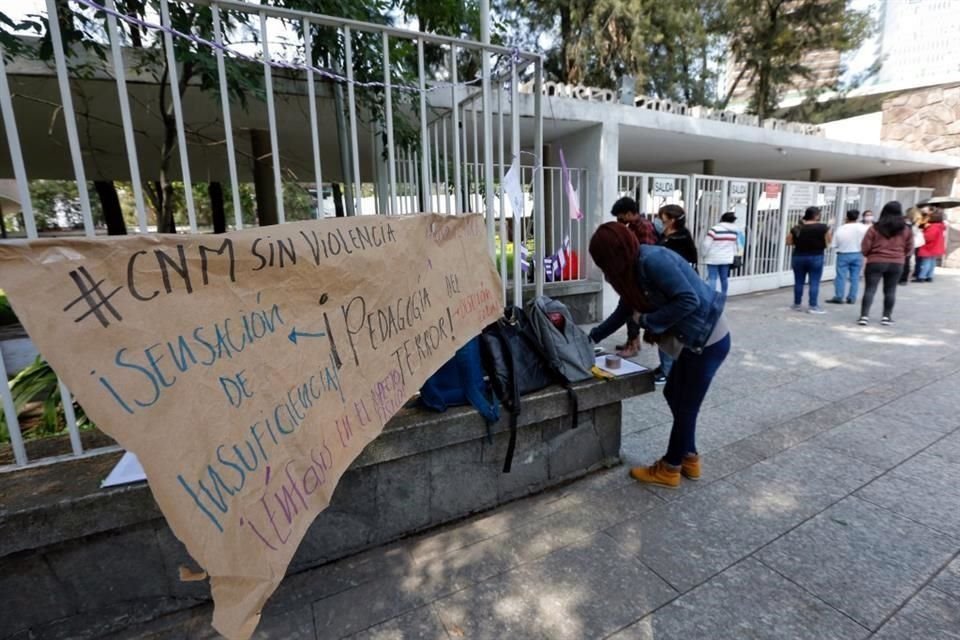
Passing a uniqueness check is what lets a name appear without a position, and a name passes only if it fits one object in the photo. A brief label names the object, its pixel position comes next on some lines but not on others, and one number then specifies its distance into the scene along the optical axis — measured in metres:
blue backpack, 2.30
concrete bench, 1.68
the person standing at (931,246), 9.89
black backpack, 2.40
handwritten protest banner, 1.04
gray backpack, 2.59
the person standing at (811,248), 6.88
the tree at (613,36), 13.12
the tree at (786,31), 15.53
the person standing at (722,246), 6.57
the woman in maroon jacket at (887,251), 6.16
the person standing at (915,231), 10.02
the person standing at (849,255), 7.39
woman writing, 2.35
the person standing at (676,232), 4.77
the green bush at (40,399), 2.71
